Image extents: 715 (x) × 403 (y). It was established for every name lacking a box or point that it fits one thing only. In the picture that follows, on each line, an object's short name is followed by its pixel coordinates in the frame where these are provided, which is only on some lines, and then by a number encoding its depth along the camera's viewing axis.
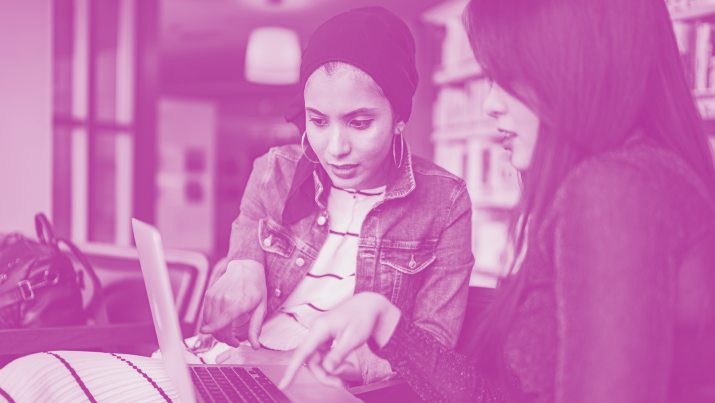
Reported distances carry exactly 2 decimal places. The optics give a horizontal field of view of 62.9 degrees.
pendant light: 4.23
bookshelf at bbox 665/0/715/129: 2.32
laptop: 0.67
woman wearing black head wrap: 1.02
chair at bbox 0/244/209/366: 1.25
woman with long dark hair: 0.58
